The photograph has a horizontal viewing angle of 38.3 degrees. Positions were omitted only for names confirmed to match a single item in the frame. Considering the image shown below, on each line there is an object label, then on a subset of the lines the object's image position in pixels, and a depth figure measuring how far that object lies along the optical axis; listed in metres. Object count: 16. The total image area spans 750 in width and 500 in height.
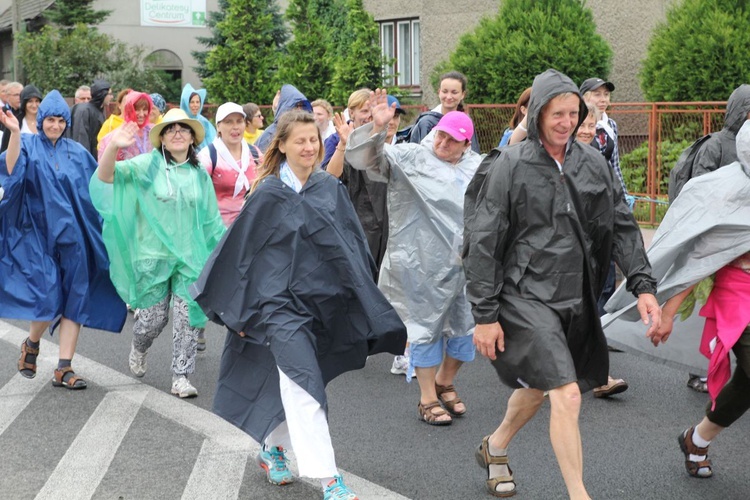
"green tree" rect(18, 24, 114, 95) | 29.91
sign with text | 38.72
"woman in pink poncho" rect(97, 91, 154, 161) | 9.55
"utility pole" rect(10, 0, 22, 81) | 30.84
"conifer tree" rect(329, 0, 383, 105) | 21.20
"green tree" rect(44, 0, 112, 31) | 35.03
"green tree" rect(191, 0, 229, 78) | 31.15
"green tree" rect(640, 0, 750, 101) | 14.14
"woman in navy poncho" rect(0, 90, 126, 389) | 7.11
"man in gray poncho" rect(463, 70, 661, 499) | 4.51
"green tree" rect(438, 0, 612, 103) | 16.28
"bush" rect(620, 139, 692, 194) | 13.99
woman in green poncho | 6.82
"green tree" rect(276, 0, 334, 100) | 23.94
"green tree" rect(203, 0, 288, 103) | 26.23
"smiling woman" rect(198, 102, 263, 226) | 7.94
